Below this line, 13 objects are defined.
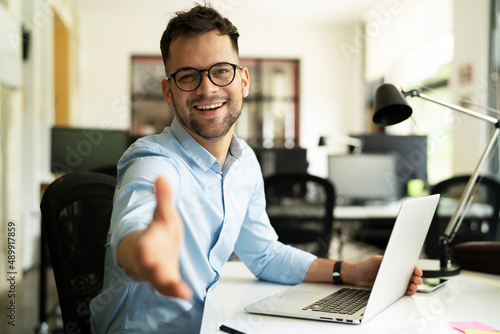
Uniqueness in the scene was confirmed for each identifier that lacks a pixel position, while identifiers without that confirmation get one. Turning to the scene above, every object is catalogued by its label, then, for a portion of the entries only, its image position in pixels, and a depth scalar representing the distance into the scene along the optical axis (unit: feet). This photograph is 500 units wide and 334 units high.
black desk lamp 4.07
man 3.18
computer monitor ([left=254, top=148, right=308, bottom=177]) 12.35
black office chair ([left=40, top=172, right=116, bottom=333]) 3.25
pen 2.62
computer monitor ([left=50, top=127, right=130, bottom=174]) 12.28
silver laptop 2.78
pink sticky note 2.79
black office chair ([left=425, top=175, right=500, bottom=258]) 7.13
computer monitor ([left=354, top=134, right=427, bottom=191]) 12.62
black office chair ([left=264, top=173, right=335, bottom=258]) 8.48
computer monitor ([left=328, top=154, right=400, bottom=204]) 11.96
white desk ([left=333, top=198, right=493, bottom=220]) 8.14
